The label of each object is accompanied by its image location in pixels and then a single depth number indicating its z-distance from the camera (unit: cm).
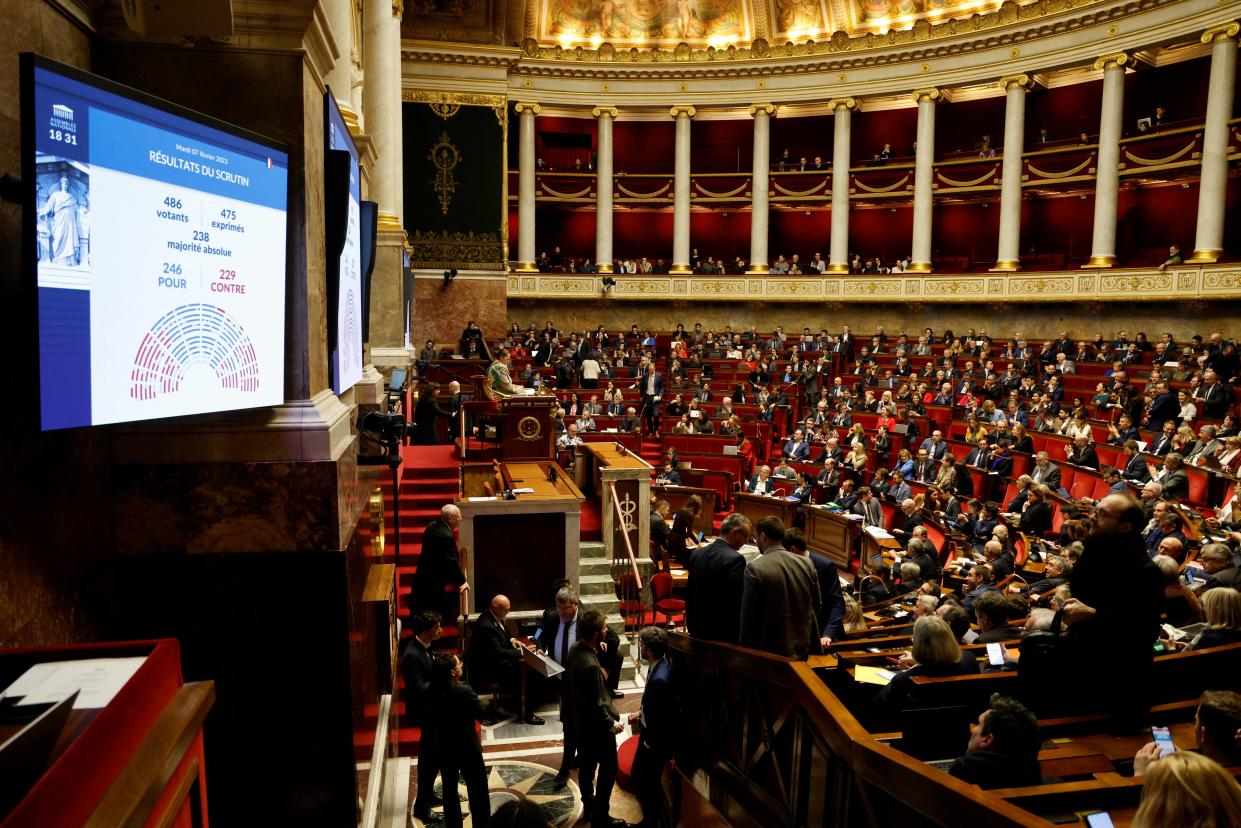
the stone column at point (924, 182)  2514
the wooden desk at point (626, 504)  1199
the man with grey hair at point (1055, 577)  761
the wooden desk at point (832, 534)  1258
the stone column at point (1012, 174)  2362
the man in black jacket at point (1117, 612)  395
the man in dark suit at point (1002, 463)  1323
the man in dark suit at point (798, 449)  1605
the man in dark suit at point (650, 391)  1806
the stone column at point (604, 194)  2795
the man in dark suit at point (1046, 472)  1190
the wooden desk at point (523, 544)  1020
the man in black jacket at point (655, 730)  523
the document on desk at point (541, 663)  754
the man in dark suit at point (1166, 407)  1351
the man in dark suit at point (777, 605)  456
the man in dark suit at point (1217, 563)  620
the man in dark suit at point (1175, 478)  1014
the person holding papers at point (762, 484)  1491
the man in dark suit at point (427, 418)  1409
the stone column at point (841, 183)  2647
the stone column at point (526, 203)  2775
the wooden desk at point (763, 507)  1390
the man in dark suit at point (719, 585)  488
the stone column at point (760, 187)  2719
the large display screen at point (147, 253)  223
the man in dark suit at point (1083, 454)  1228
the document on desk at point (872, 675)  475
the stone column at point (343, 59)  579
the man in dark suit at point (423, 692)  563
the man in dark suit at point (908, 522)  1150
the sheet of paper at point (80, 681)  160
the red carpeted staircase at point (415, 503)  881
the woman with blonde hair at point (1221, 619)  490
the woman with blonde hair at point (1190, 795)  226
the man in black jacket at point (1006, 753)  325
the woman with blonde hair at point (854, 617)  747
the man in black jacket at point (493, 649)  767
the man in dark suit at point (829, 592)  604
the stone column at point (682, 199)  2778
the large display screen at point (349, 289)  422
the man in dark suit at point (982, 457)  1362
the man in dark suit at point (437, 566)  755
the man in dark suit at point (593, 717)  576
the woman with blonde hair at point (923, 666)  421
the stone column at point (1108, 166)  2189
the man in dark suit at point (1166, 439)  1171
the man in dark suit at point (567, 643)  658
